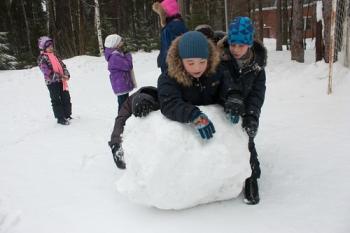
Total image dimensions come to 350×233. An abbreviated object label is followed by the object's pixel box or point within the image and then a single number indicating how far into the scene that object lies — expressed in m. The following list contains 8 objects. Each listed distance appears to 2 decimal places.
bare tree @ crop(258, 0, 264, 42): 19.39
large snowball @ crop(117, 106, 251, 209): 2.88
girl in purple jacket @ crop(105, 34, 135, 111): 5.91
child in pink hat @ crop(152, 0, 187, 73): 4.08
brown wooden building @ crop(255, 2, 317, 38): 41.00
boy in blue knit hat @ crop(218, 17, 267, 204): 3.11
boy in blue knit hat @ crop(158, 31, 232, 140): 2.89
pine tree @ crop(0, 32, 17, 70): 18.39
